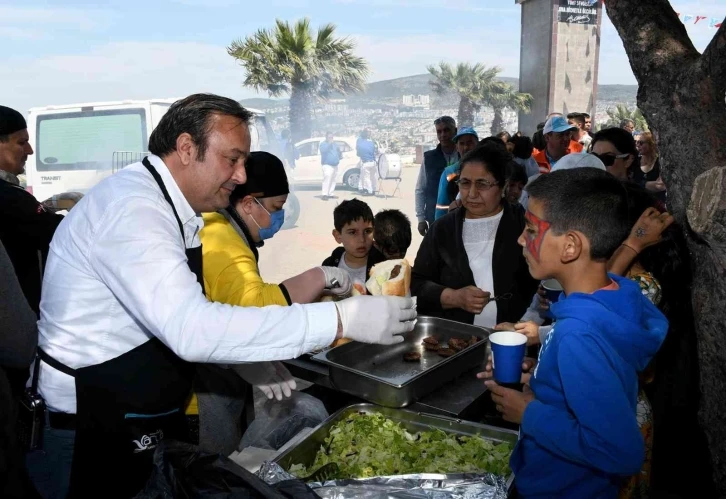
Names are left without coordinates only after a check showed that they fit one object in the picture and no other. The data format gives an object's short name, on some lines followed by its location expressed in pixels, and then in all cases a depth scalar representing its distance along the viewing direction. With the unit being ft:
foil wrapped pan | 5.11
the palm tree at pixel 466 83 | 96.99
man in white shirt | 4.89
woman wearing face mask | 7.10
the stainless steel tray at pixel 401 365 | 7.07
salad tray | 6.20
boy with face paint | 4.81
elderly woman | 10.43
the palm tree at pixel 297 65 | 63.46
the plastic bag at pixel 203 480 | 4.23
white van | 27.81
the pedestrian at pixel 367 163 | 52.31
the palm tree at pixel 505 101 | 82.12
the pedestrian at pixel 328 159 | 50.85
